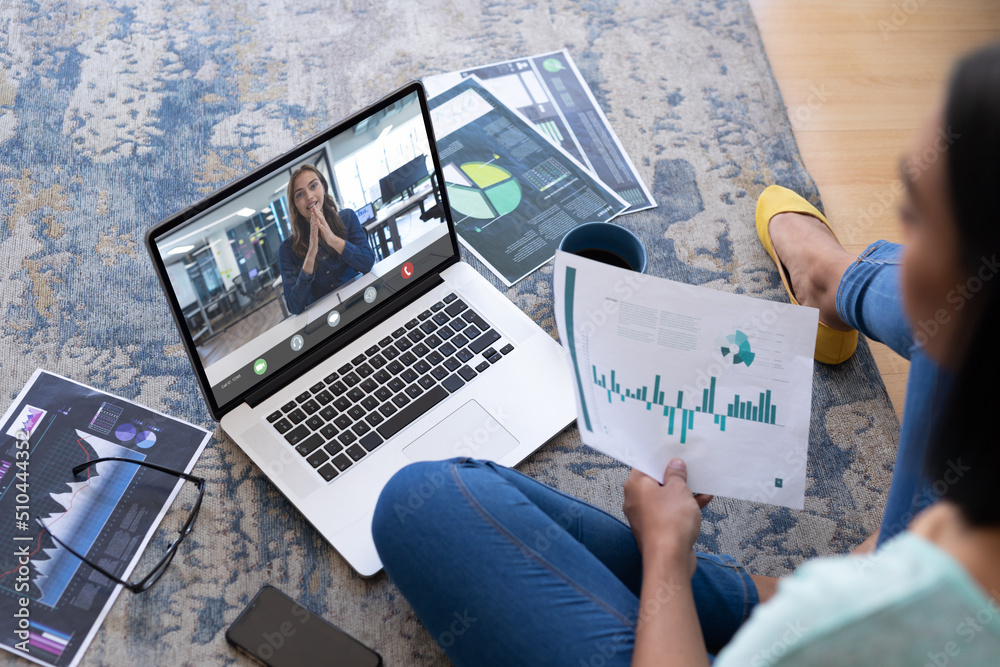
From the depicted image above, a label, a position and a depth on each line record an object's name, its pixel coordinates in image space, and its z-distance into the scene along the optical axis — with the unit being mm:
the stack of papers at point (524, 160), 1144
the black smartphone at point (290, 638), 793
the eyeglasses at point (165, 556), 827
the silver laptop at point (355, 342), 784
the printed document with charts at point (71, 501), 803
